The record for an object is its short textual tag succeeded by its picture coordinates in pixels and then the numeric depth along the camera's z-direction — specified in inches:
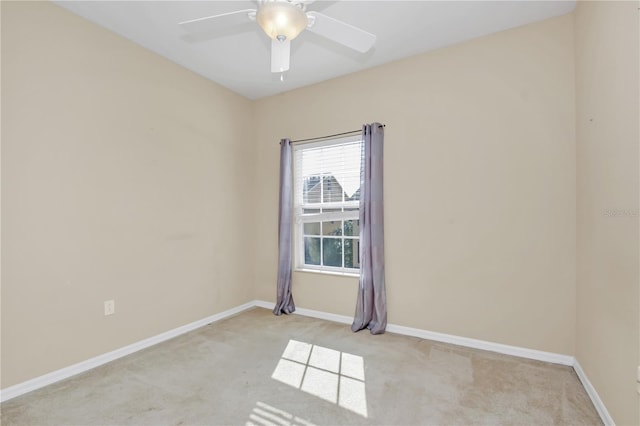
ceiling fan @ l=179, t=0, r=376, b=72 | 60.5
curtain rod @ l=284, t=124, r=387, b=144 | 130.6
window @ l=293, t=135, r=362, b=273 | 135.0
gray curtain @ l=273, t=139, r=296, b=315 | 145.0
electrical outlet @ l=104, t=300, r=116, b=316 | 99.0
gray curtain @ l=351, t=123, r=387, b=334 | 120.7
